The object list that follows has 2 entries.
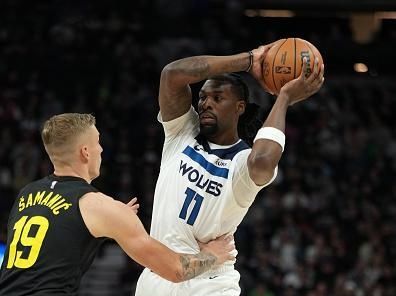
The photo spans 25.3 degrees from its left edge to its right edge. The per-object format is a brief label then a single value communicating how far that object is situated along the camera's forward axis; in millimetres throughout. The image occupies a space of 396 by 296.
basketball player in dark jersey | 4203
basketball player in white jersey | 5109
